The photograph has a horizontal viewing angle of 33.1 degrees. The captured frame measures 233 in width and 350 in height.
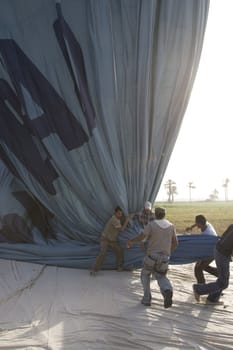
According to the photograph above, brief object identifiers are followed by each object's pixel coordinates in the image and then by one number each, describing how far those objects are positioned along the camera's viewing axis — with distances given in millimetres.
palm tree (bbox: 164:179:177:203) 99038
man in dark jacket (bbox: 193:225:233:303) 5156
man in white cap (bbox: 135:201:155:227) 6961
